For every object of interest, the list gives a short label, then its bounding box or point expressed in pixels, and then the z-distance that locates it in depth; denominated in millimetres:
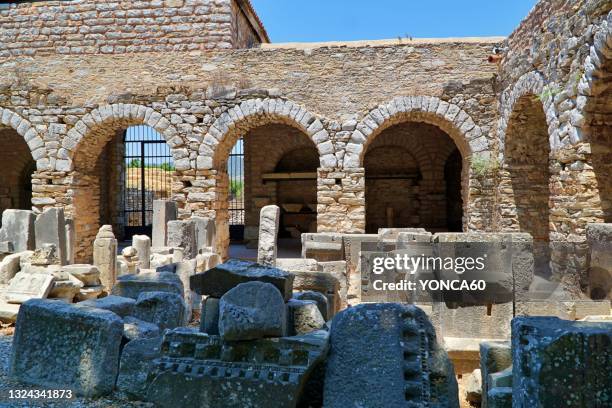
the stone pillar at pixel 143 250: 7812
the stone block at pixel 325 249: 7801
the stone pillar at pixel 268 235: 7035
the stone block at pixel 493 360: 2641
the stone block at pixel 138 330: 3283
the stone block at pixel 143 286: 4543
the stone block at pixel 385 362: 2438
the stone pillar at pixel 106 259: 7156
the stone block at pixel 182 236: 8188
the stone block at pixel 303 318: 3045
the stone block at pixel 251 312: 2541
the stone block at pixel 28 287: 5598
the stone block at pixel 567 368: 1838
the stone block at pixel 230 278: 3064
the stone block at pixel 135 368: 2965
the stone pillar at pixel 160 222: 9203
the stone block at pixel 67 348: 2992
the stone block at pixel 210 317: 2910
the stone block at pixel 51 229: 7613
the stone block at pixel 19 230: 7625
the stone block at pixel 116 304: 3810
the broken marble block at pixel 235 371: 2514
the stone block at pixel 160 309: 3781
